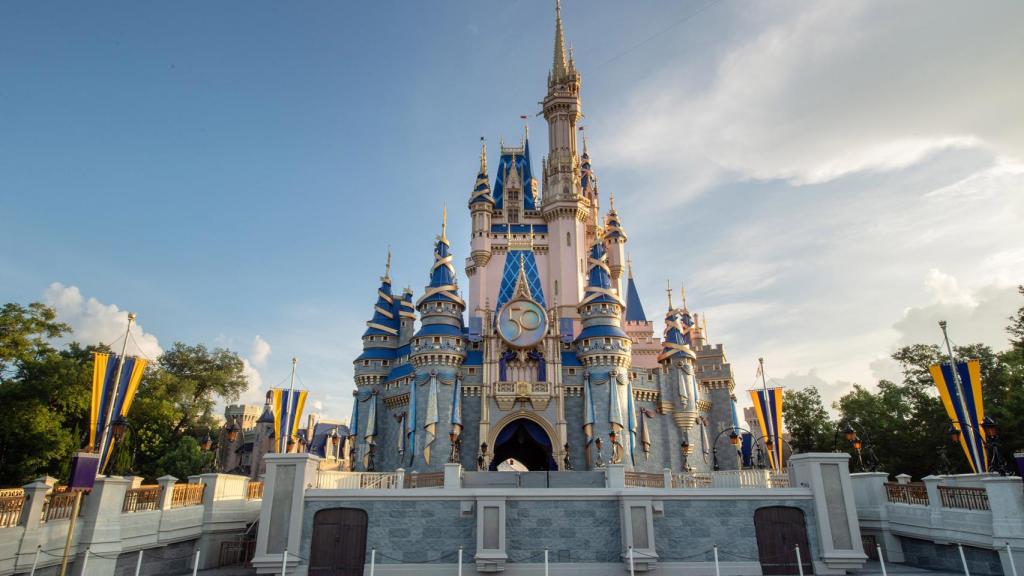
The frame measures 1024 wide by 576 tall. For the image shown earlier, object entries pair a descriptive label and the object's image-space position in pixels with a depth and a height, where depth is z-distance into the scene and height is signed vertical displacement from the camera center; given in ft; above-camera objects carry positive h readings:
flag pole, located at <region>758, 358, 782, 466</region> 108.47 +8.03
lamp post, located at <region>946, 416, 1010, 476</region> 59.21 +2.29
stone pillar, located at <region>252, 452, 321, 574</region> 63.77 -5.93
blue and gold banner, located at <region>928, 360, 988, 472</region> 74.64 +7.48
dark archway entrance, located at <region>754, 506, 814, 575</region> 67.00 -8.99
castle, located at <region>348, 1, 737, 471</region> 126.52 +21.12
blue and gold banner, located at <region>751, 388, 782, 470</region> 108.37 +9.11
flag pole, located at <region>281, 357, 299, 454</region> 111.24 +5.84
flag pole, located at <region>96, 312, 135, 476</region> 63.82 +4.50
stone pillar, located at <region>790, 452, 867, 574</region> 65.10 -5.71
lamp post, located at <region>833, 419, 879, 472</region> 80.38 +3.16
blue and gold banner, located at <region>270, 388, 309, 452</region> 111.45 +8.83
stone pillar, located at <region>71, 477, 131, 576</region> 57.21 -6.76
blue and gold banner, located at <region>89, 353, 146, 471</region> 65.21 +7.83
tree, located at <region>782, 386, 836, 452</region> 172.45 +12.06
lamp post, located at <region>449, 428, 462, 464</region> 120.78 +2.94
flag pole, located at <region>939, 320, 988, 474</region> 74.54 +5.33
